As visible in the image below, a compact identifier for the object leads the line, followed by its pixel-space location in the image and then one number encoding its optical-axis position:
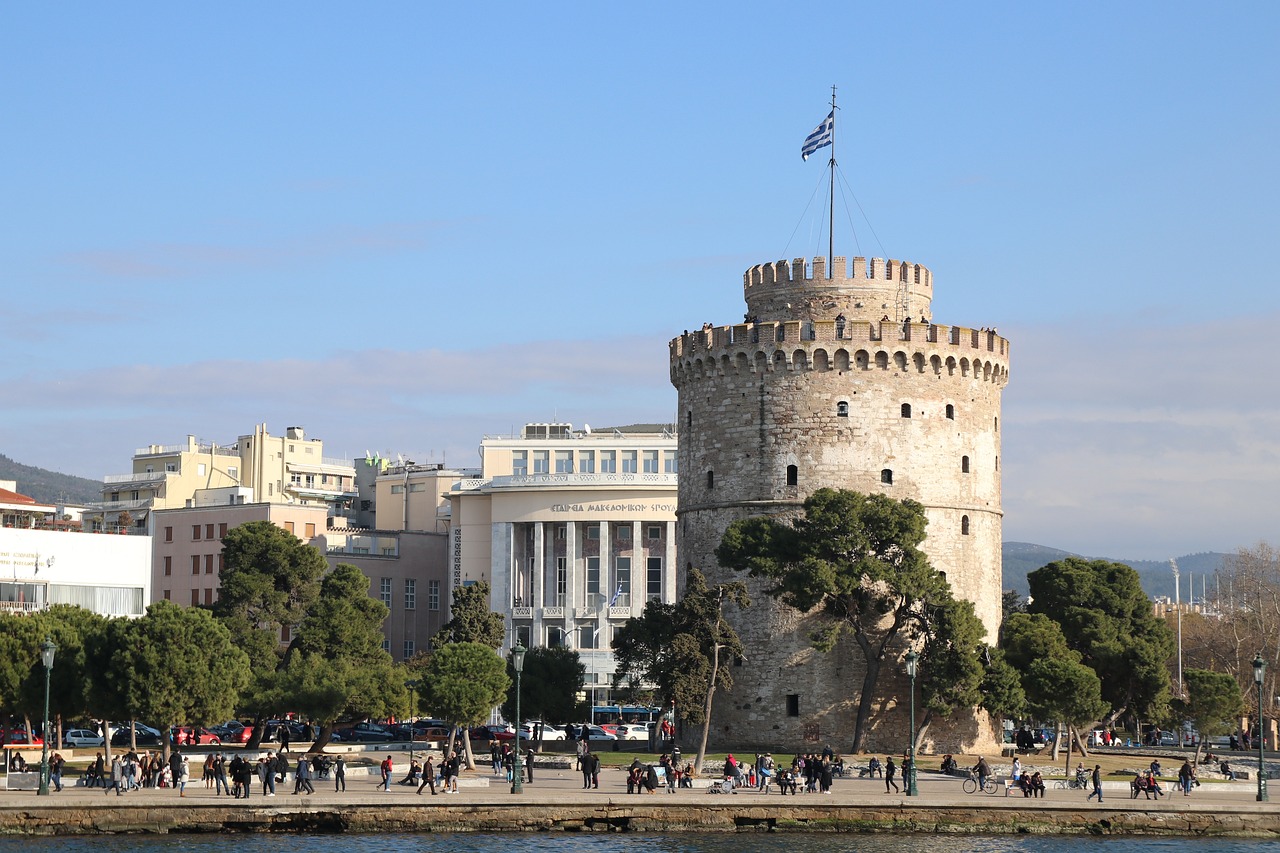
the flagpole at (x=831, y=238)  62.34
